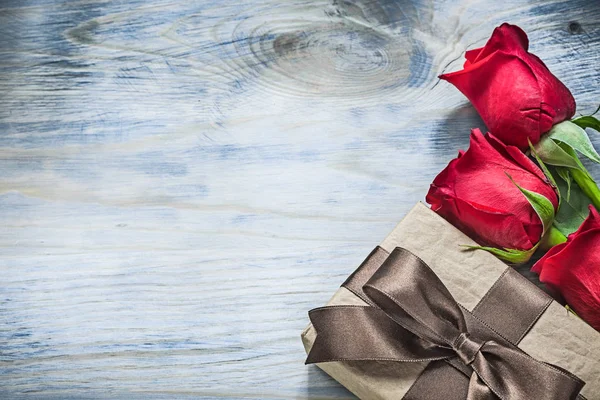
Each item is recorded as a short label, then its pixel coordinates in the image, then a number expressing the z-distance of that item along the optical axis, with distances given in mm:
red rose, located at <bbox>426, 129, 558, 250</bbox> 623
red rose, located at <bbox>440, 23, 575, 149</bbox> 638
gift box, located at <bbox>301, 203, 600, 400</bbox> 613
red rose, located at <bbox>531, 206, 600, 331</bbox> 603
